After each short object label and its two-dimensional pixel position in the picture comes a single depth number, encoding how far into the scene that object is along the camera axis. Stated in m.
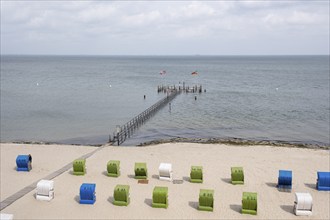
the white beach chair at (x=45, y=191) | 17.00
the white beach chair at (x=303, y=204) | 15.70
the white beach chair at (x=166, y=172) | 19.88
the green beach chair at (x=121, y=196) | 16.47
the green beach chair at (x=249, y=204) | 15.67
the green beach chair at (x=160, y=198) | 16.25
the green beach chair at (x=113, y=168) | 20.67
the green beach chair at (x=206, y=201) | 15.96
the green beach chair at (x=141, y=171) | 20.13
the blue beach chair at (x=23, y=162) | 21.48
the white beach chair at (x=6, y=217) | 13.25
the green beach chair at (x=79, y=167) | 20.83
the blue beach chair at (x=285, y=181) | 18.72
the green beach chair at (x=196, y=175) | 19.73
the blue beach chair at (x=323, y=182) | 18.78
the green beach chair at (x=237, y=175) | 19.61
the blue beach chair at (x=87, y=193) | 16.69
